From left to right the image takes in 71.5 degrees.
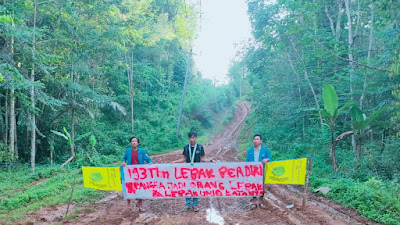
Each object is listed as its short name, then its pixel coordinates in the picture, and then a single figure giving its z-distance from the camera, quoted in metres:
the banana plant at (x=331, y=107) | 8.71
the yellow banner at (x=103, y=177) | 6.17
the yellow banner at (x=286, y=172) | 5.77
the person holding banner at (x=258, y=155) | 6.00
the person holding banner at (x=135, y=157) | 6.30
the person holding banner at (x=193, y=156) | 6.17
